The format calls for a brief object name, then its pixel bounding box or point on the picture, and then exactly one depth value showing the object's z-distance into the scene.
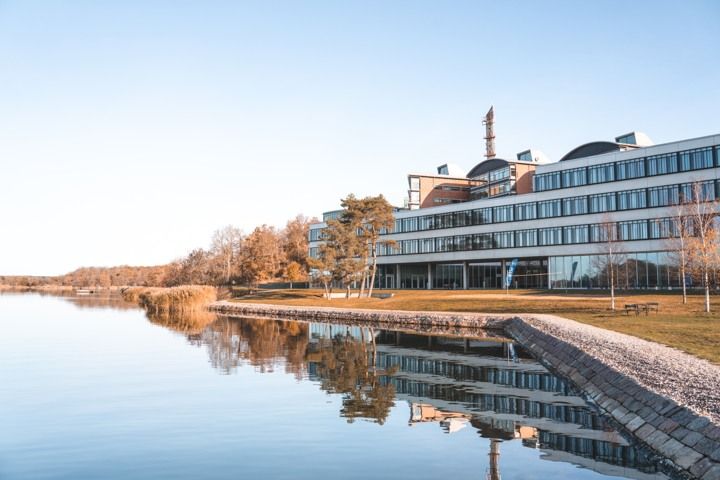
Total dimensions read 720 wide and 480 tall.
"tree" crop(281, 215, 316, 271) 121.31
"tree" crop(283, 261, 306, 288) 99.62
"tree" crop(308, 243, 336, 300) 67.81
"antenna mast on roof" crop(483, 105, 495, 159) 110.25
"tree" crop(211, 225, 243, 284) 118.06
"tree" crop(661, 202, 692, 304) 42.94
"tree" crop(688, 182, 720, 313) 40.31
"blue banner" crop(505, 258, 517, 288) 75.04
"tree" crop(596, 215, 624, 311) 59.14
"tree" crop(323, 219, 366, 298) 67.81
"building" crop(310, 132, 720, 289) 61.56
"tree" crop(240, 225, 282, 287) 97.25
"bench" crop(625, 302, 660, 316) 38.25
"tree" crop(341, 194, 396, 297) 67.81
